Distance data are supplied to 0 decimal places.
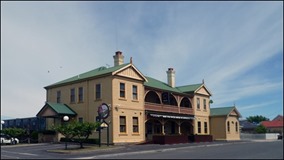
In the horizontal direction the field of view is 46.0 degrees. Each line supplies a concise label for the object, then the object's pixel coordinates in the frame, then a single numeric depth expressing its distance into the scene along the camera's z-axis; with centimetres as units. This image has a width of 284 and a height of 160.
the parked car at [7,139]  3324
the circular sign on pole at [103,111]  2988
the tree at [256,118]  14073
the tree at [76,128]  2594
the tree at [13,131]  3312
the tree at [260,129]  7648
